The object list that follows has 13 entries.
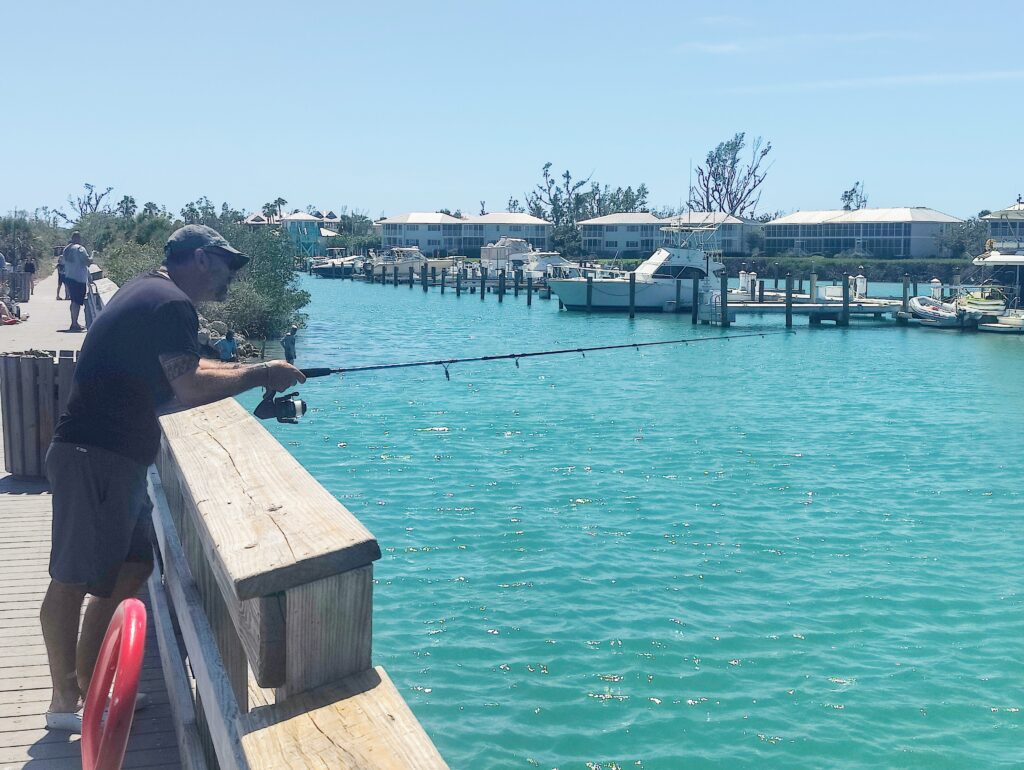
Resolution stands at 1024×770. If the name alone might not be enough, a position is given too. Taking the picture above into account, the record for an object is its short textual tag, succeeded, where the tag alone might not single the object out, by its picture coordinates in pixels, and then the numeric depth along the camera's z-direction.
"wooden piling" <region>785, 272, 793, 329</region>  48.10
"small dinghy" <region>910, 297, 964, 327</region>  49.03
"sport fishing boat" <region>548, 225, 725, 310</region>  56.19
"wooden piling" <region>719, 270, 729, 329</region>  50.25
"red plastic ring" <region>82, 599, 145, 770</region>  2.61
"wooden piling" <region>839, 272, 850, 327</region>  50.81
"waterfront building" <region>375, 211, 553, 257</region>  125.94
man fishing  3.89
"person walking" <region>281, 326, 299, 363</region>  19.78
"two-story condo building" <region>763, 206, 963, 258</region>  109.44
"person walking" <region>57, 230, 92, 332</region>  18.02
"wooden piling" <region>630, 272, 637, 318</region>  54.56
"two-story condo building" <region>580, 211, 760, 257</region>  115.12
